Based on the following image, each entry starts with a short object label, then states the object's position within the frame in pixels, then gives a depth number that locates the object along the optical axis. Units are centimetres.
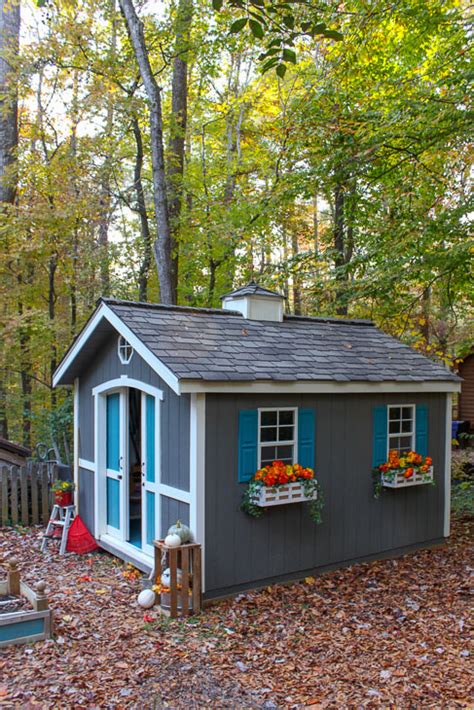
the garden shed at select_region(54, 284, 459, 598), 592
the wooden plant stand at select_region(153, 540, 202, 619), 538
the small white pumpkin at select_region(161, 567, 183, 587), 551
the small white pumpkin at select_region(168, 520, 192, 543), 559
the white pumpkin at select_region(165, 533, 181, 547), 544
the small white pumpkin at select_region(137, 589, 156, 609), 564
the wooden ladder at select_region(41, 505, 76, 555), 771
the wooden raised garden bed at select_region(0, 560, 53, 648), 463
